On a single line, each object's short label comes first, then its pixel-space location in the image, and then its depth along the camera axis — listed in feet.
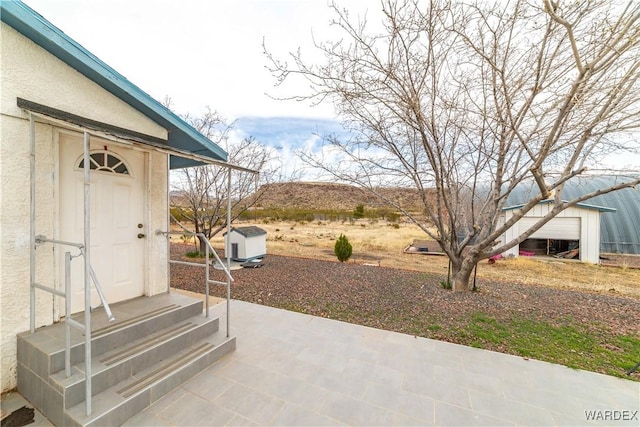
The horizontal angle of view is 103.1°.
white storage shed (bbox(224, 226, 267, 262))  30.96
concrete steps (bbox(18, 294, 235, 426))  7.24
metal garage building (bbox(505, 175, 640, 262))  47.70
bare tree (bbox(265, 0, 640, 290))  12.48
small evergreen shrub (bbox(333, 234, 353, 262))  34.45
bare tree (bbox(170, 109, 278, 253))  30.76
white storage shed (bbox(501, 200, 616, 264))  45.29
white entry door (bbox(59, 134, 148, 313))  10.29
